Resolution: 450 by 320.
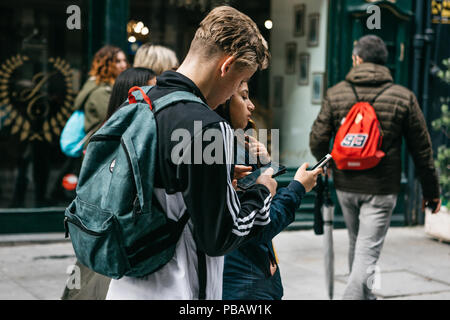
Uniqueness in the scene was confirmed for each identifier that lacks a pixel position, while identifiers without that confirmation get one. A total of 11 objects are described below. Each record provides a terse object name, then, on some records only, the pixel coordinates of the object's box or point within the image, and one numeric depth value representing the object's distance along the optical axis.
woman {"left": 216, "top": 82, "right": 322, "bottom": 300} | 2.74
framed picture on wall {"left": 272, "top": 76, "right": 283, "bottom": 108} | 8.48
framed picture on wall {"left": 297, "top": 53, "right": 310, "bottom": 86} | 8.43
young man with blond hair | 1.91
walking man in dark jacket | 4.77
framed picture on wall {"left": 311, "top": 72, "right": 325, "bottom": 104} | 8.32
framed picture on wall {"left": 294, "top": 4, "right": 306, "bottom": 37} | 8.42
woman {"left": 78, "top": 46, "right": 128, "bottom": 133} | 5.88
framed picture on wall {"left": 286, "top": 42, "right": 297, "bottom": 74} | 8.47
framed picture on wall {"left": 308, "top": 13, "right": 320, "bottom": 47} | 8.34
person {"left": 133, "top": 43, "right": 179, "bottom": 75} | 4.86
